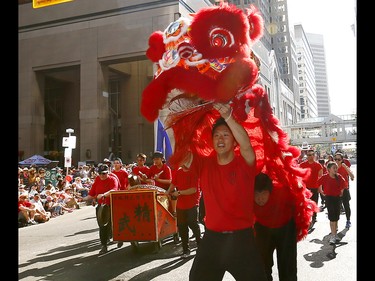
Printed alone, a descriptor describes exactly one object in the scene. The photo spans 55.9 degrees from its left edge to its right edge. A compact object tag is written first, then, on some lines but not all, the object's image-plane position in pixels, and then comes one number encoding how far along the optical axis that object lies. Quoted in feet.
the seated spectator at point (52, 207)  42.27
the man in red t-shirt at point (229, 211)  8.11
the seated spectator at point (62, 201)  45.60
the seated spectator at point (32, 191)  38.52
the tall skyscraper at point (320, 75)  519.44
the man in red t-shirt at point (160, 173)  23.51
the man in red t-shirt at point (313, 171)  27.43
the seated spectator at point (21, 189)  35.91
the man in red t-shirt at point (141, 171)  24.44
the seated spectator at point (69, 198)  47.55
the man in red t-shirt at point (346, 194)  26.43
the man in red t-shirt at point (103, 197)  21.72
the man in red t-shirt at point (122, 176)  24.92
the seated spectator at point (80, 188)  53.36
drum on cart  19.90
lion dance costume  8.06
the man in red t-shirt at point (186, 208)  18.72
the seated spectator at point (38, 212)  38.17
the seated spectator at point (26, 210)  35.50
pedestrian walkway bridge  112.86
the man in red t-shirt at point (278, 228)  9.85
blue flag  25.14
